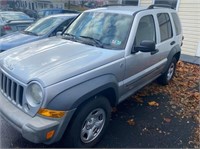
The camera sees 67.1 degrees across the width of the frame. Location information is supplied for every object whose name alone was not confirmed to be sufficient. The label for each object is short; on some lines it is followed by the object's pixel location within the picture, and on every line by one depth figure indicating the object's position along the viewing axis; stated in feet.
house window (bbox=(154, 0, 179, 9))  20.29
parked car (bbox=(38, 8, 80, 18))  31.76
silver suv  5.49
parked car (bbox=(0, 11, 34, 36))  19.24
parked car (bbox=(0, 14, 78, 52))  13.63
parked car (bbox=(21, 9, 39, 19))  41.52
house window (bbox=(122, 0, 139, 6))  23.38
